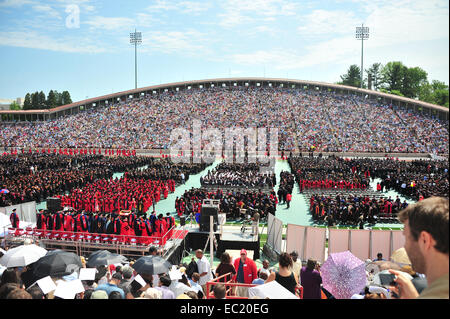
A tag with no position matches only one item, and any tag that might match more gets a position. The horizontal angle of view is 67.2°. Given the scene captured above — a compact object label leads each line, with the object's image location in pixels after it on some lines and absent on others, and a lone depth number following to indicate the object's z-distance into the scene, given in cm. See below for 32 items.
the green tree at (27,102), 8531
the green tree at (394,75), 7888
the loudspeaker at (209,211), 1123
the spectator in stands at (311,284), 506
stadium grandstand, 4464
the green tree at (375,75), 8362
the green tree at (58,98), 9293
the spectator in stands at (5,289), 368
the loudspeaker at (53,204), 1363
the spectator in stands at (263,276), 556
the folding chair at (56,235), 1051
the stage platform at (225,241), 1091
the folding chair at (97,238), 1007
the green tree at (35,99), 8538
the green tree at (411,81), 7856
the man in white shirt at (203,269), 648
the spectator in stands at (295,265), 707
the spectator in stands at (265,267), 607
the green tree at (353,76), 8119
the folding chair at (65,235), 1033
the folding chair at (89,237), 1011
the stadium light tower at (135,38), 6746
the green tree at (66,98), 9265
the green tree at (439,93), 7088
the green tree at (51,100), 8588
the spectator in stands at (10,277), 484
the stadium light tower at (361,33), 6056
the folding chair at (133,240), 984
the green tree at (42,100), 8581
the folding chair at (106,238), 1007
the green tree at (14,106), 10200
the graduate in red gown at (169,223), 1102
